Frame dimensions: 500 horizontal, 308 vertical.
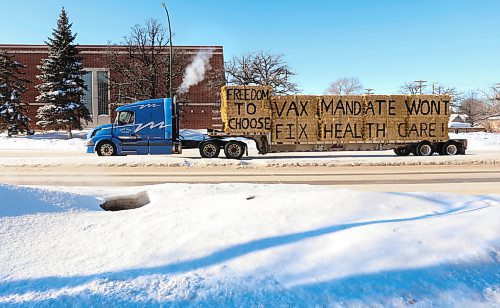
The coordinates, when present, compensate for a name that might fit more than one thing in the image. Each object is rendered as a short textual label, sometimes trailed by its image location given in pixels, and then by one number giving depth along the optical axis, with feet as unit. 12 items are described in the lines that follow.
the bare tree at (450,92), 277.15
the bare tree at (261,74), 132.77
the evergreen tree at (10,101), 104.17
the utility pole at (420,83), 231.73
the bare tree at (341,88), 294.56
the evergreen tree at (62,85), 107.55
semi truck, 53.78
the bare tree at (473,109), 217.97
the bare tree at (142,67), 114.62
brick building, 154.30
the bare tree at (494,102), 203.72
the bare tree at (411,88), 252.62
